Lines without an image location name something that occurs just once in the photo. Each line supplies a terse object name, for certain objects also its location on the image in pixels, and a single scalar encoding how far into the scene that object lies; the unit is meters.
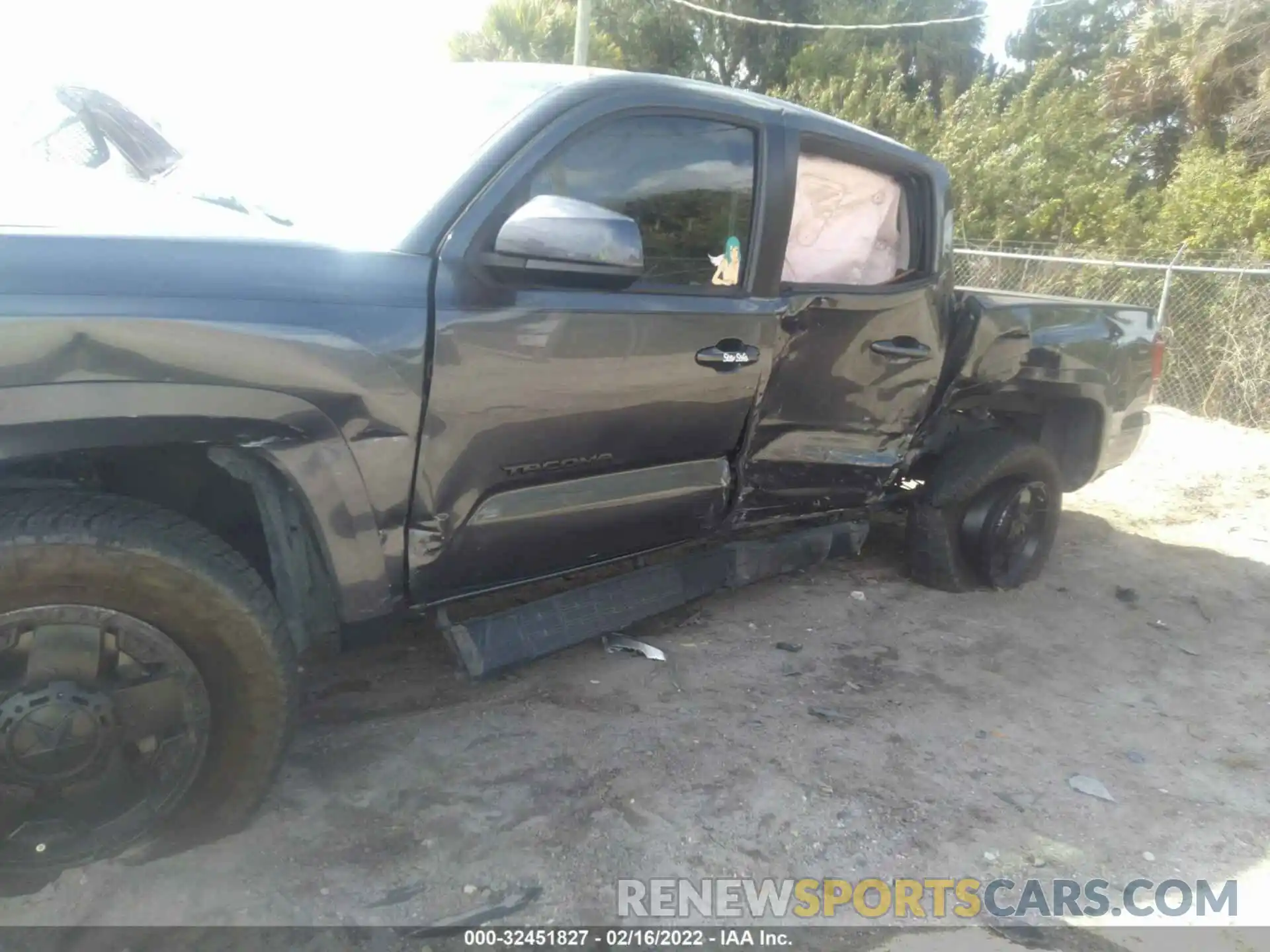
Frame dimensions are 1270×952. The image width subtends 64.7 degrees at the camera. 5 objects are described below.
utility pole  14.35
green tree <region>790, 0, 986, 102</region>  20.80
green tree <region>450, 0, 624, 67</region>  16.45
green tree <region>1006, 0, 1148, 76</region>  24.20
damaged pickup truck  2.04
